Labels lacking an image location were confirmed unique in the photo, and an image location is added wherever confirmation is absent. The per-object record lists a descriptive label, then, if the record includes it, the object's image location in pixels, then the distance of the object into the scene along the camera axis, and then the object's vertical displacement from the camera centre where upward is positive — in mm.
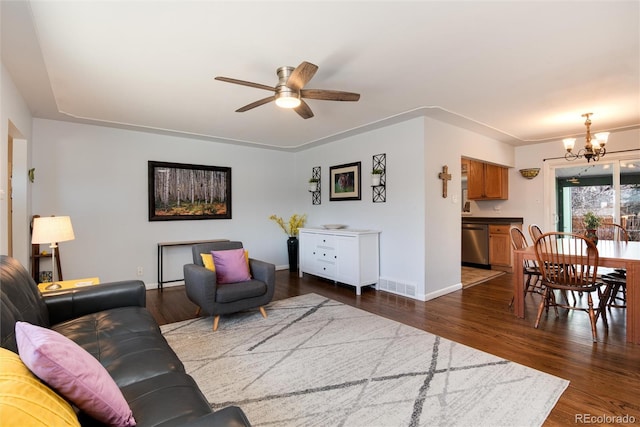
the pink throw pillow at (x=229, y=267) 3248 -560
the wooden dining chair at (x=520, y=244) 3480 -377
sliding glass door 4844 +293
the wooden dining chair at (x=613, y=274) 3098 -686
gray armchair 2936 -740
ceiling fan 2388 +987
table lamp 2525 -124
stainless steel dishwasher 5970 -639
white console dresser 4301 -629
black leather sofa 1133 -687
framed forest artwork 4691 +365
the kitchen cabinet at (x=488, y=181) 5879 +590
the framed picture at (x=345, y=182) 4949 +521
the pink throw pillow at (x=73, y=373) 870 -471
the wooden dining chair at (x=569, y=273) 2713 -578
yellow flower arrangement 5867 -186
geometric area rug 1770 -1136
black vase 5840 -728
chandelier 3662 +853
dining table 2646 -542
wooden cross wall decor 4184 +460
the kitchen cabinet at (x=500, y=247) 5652 -671
